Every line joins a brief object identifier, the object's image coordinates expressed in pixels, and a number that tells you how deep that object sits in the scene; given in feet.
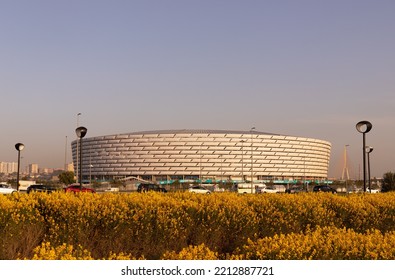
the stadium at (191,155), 517.14
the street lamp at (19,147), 113.09
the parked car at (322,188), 168.51
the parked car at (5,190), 156.48
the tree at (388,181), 176.39
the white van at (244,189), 229.45
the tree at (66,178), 338.75
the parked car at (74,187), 146.84
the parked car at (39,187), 150.71
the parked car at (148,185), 157.11
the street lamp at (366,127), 76.29
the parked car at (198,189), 188.83
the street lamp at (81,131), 80.79
